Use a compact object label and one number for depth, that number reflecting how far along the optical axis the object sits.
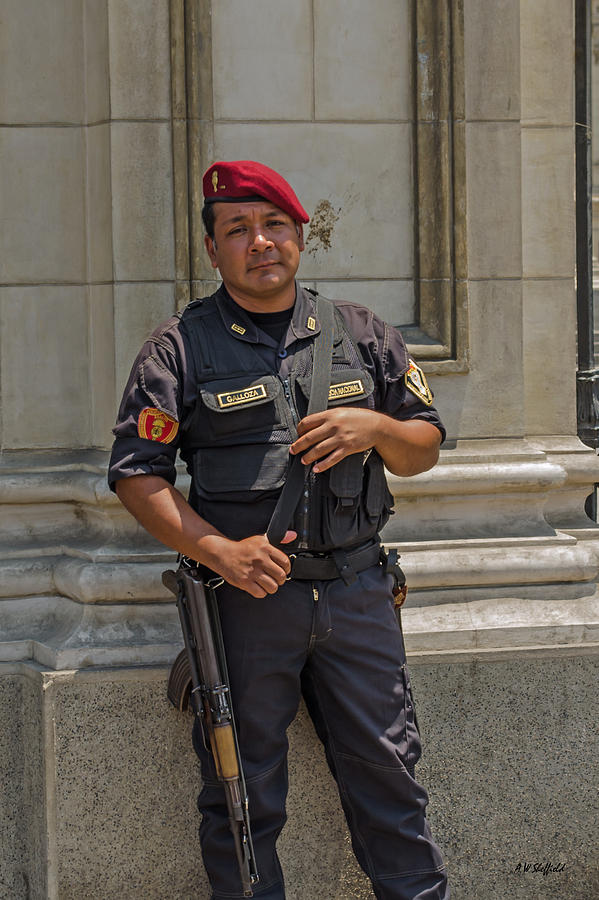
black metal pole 4.77
